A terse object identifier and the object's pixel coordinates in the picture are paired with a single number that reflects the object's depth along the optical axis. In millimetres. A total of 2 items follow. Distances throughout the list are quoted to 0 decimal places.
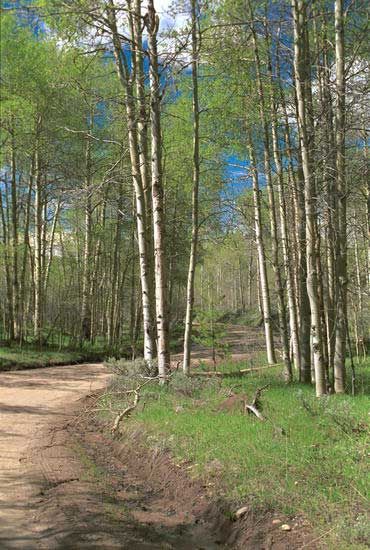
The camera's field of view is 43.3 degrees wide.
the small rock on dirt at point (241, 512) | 4406
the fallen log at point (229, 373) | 11827
